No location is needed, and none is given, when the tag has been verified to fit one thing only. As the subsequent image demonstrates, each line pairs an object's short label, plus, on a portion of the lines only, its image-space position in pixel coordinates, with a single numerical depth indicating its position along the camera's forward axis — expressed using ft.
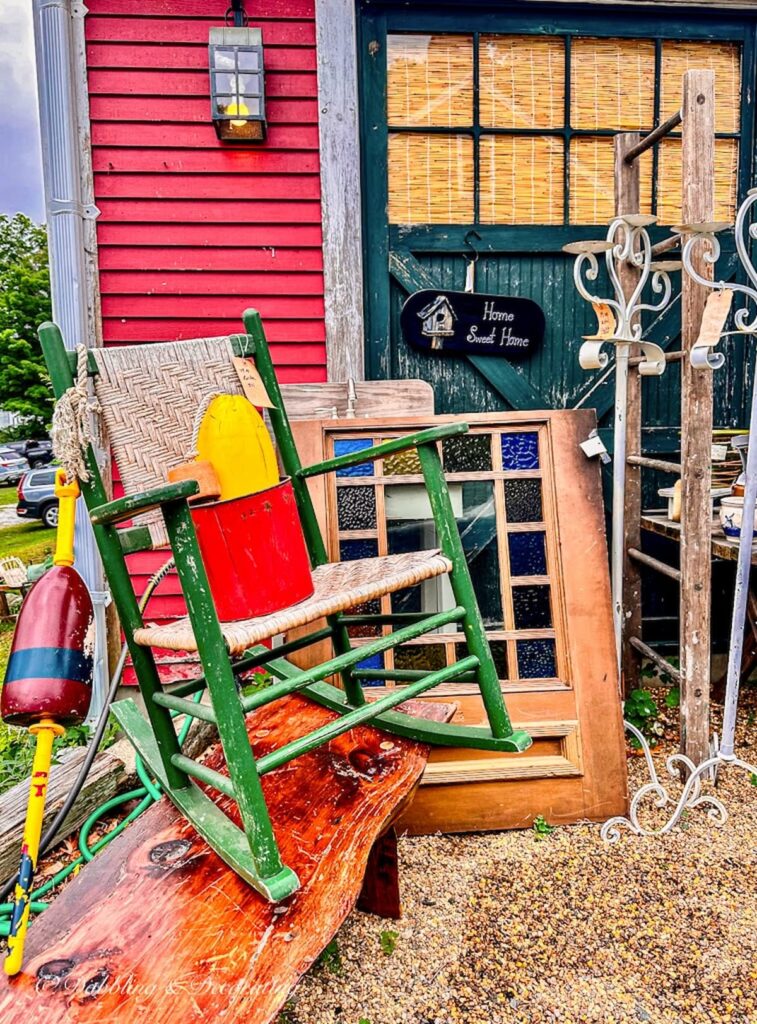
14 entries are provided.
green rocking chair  3.07
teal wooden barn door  7.36
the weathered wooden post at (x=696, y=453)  5.34
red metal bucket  3.66
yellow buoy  4.08
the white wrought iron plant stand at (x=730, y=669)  5.23
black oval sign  7.48
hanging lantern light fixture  6.70
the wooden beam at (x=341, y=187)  7.00
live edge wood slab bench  2.68
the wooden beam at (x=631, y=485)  6.62
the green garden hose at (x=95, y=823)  4.96
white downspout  6.67
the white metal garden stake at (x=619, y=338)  5.55
